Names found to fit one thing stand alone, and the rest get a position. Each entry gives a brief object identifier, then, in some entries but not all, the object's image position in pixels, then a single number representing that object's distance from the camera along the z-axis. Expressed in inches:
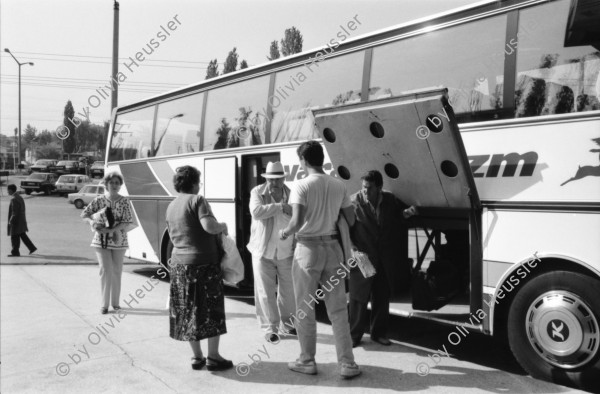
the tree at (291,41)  1045.2
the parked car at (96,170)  1840.8
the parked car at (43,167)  1913.1
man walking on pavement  494.6
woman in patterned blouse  276.8
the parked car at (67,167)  1943.9
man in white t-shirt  177.3
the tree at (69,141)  2625.5
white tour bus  168.1
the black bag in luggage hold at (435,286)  218.5
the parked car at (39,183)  1508.4
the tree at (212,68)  1130.4
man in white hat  227.0
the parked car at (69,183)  1493.6
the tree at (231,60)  1130.7
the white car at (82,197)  1144.2
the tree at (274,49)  1062.4
